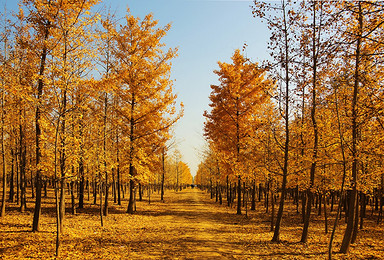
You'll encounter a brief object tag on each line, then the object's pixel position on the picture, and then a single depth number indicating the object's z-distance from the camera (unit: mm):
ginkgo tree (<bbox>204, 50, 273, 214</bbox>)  17891
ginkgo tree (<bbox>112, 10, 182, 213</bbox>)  15617
